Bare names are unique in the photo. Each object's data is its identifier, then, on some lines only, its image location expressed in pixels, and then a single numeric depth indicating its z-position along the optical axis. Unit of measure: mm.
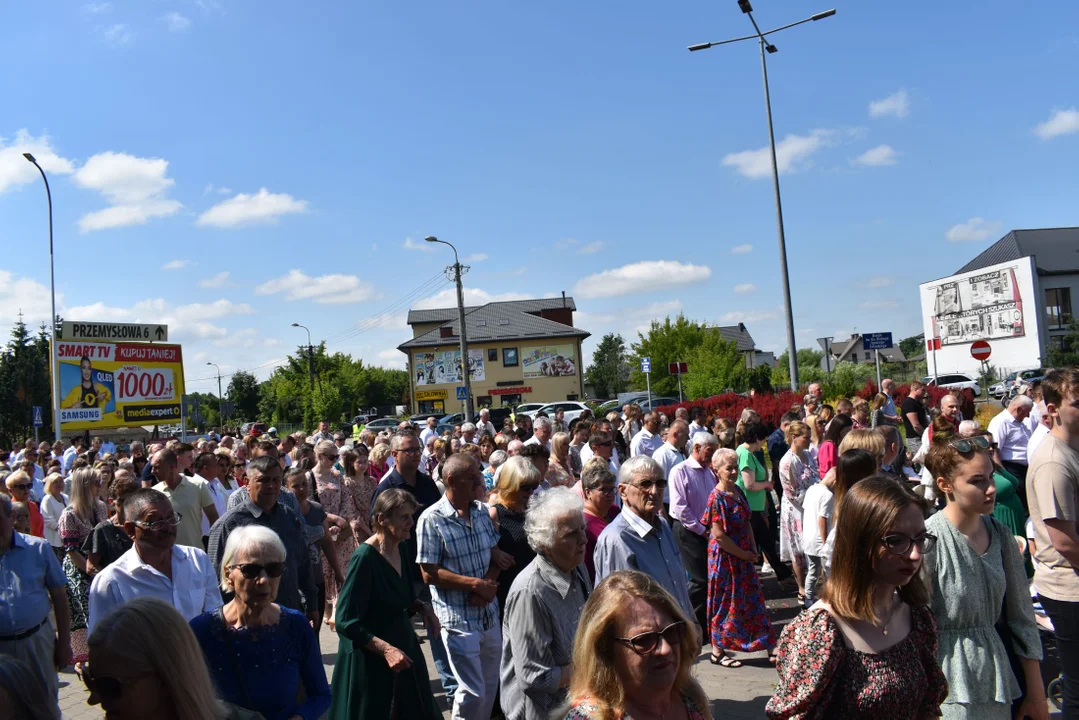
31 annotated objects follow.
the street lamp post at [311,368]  62622
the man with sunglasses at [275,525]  5465
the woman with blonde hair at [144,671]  2406
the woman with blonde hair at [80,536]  6797
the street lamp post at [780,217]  20562
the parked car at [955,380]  46250
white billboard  53562
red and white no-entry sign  19753
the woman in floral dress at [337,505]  8719
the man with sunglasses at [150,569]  4223
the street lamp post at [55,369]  29344
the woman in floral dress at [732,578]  6824
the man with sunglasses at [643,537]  4711
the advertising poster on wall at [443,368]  69188
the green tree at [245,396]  85438
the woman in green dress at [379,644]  4277
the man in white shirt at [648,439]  11703
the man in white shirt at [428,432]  16350
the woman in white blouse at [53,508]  9625
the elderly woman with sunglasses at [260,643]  3332
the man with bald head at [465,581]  4918
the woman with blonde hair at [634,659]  2334
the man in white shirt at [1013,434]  9188
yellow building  68938
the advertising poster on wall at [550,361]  69312
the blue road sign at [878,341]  18281
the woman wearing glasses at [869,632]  2709
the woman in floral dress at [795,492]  7918
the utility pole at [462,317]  36500
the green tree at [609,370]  101000
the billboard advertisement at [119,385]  35125
